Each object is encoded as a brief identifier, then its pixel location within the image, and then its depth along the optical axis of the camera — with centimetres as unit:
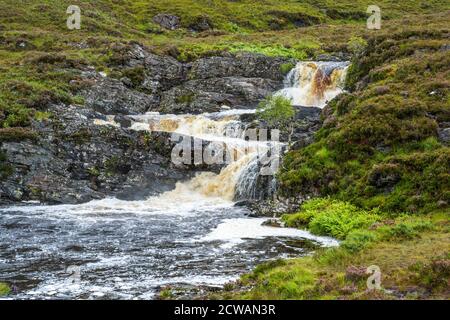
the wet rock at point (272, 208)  2811
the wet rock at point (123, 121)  4038
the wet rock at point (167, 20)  8681
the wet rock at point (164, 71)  5219
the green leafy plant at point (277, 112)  3747
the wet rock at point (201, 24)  8731
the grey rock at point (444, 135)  2735
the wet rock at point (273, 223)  2538
